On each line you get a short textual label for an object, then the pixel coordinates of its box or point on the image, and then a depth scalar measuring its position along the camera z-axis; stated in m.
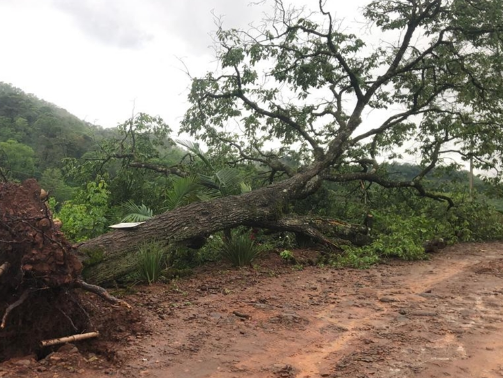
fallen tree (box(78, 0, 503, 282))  9.38
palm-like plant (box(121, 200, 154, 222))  6.50
